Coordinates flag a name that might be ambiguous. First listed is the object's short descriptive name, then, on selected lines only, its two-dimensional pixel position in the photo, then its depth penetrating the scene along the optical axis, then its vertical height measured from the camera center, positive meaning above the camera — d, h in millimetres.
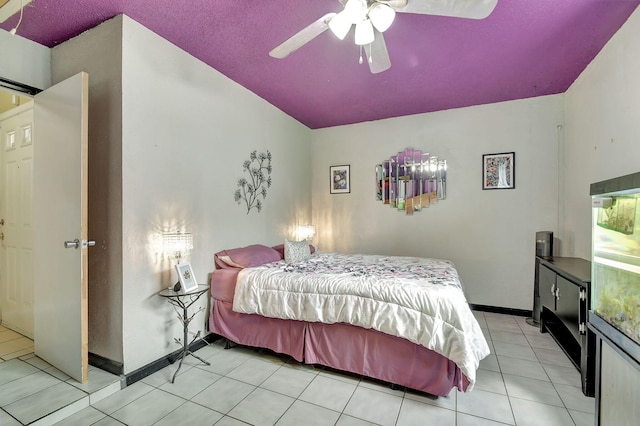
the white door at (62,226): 1963 -111
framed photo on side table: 2270 -541
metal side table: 2209 -790
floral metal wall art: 3271 +353
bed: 1900 -798
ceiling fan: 1475 +1057
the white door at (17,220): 2785 -101
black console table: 2049 -810
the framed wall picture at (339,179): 4578 +503
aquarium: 1183 -194
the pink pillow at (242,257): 2797 -469
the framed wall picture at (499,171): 3629 +517
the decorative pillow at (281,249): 3564 -480
